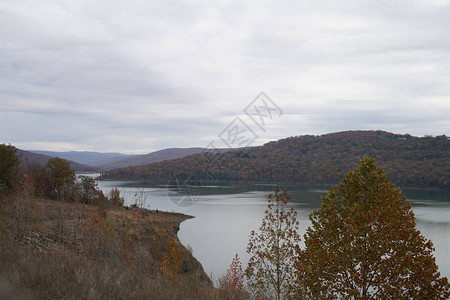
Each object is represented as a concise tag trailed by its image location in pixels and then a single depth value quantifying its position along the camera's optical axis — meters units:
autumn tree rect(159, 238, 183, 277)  22.72
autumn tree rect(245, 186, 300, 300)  13.47
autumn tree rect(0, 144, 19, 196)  30.61
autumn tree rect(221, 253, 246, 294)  22.00
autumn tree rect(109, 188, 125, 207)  49.16
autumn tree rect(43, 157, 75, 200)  40.56
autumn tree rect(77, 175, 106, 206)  41.09
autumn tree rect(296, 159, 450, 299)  9.84
